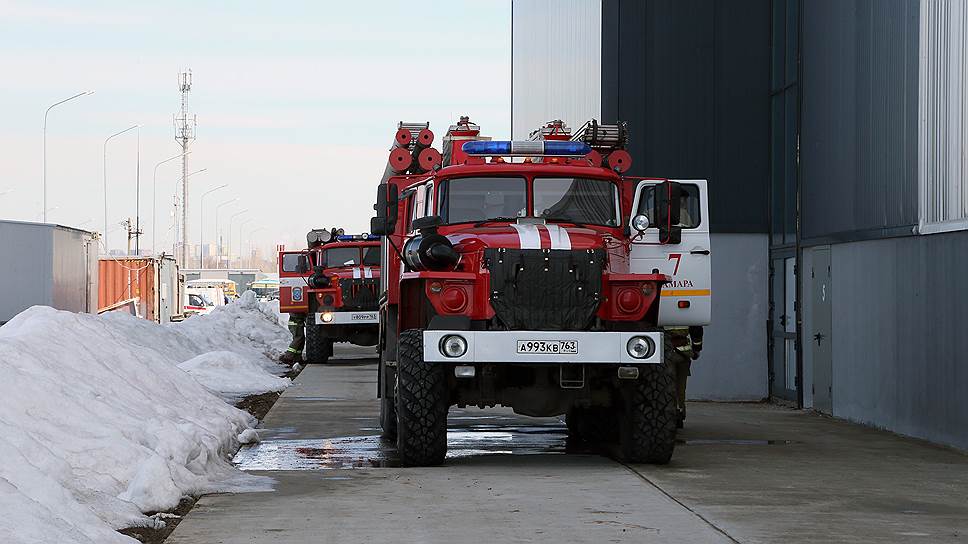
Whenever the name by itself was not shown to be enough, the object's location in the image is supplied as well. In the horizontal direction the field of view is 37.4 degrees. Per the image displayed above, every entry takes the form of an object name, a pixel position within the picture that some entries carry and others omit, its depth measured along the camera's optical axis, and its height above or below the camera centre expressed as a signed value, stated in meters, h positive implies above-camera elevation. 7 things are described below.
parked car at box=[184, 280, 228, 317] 62.02 -1.17
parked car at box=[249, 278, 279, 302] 104.50 -1.12
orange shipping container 47.62 -0.41
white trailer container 39.78 +0.21
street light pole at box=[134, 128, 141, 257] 78.81 +3.08
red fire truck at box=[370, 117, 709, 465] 11.30 -0.19
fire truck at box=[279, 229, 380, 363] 29.41 -0.36
